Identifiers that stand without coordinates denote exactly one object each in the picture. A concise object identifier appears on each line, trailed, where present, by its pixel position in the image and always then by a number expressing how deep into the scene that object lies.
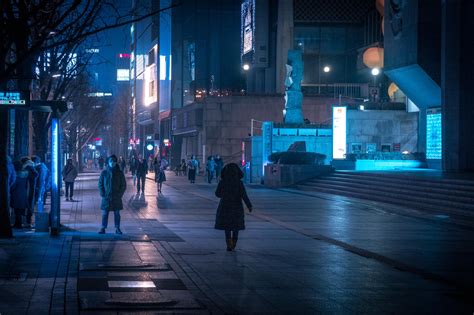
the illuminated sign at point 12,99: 15.25
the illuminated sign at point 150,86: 104.36
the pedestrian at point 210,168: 49.91
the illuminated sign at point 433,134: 40.91
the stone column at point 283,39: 70.31
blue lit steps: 25.50
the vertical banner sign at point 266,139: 47.47
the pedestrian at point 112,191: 17.33
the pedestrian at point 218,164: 52.50
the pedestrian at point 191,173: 49.47
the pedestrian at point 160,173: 37.53
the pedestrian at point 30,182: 19.55
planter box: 40.94
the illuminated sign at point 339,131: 48.31
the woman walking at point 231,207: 14.70
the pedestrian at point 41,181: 21.09
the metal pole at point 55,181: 16.84
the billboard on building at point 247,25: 71.44
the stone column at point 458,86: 34.12
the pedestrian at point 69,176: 31.61
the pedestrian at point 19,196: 18.77
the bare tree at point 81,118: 57.08
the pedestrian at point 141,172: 36.09
